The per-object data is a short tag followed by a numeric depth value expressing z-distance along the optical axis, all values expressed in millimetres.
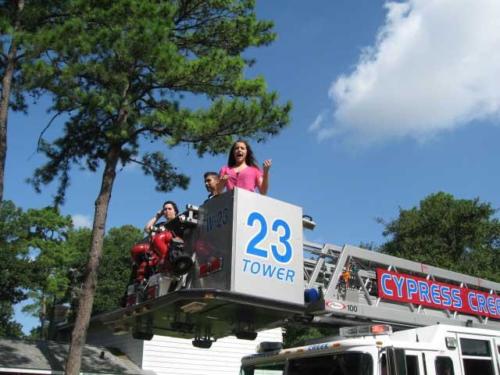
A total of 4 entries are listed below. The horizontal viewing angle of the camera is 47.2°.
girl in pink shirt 6066
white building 20594
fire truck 5129
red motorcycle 5626
